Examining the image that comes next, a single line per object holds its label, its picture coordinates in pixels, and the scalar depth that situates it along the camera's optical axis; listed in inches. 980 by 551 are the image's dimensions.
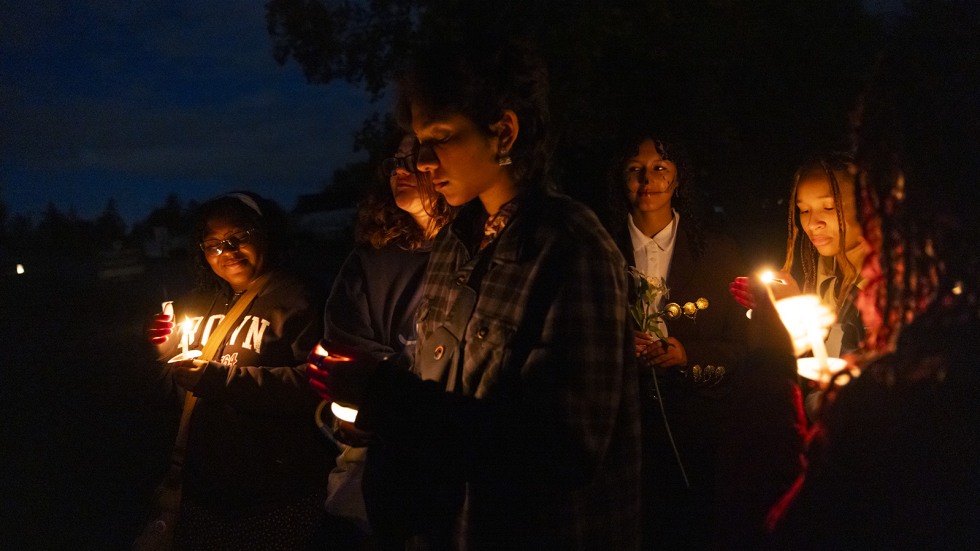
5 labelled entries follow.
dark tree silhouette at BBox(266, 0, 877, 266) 406.0
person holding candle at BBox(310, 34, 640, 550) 54.2
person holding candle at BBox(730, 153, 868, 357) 100.0
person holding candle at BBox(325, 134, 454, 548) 88.6
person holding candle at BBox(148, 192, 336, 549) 105.1
